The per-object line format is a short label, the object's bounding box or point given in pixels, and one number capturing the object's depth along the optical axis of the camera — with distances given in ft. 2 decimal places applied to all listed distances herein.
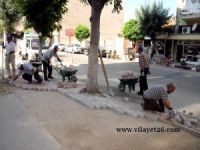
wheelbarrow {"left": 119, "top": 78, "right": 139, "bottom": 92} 25.76
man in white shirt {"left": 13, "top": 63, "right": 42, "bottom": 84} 26.62
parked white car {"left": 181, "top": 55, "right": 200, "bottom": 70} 57.15
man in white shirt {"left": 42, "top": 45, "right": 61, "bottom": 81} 29.58
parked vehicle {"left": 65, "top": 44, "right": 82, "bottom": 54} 99.46
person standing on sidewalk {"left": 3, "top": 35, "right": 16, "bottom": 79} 29.14
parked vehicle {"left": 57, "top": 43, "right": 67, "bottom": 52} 110.88
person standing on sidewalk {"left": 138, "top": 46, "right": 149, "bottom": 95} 25.11
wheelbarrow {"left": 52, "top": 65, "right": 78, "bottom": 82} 28.56
